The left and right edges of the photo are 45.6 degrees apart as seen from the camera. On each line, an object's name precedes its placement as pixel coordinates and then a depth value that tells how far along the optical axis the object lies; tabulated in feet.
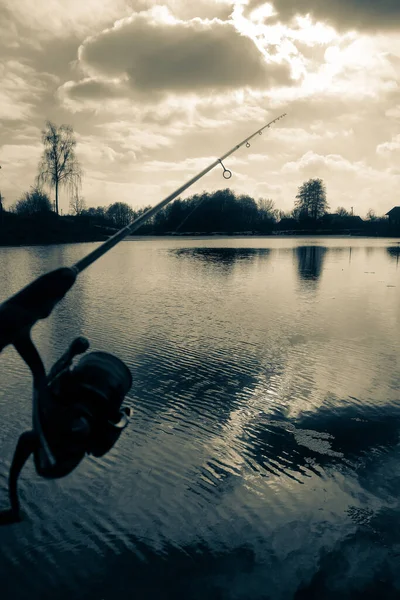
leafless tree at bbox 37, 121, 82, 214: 214.07
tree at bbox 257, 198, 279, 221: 479.41
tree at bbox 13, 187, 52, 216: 228.16
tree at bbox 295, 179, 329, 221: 398.83
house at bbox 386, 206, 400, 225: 365.20
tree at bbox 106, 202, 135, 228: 484.74
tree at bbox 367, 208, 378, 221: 456.16
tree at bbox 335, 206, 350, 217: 480.64
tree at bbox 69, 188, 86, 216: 350.43
